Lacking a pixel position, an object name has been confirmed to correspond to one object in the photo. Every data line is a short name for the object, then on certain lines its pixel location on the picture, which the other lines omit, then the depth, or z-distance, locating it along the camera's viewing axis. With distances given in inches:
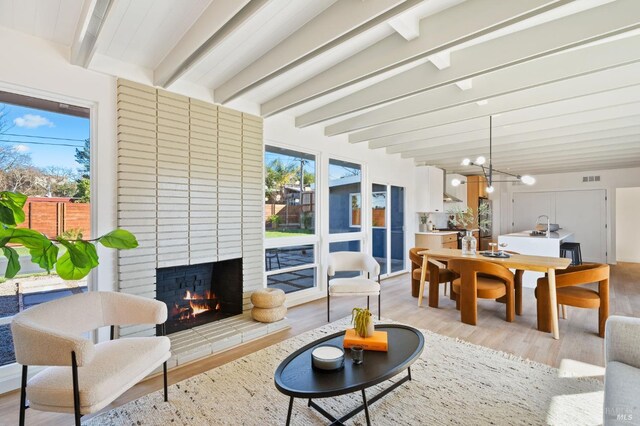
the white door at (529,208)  347.9
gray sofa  49.9
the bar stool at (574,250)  250.1
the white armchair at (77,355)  60.4
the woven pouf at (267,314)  132.0
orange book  78.6
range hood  296.4
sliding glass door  236.7
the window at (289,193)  162.1
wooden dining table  128.6
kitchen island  204.4
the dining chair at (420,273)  170.9
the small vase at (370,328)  80.9
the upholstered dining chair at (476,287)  138.7
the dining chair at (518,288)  156.4
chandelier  165.3
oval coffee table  61.9
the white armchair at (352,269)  141.7
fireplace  127.2
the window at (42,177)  92.9
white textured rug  76.5
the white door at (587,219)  317.7
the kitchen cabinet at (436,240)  259.8
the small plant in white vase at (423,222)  279.7
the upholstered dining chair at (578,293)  125.1
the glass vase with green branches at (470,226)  171.9
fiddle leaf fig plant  64.3
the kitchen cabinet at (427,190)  269.6
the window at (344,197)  197.6
